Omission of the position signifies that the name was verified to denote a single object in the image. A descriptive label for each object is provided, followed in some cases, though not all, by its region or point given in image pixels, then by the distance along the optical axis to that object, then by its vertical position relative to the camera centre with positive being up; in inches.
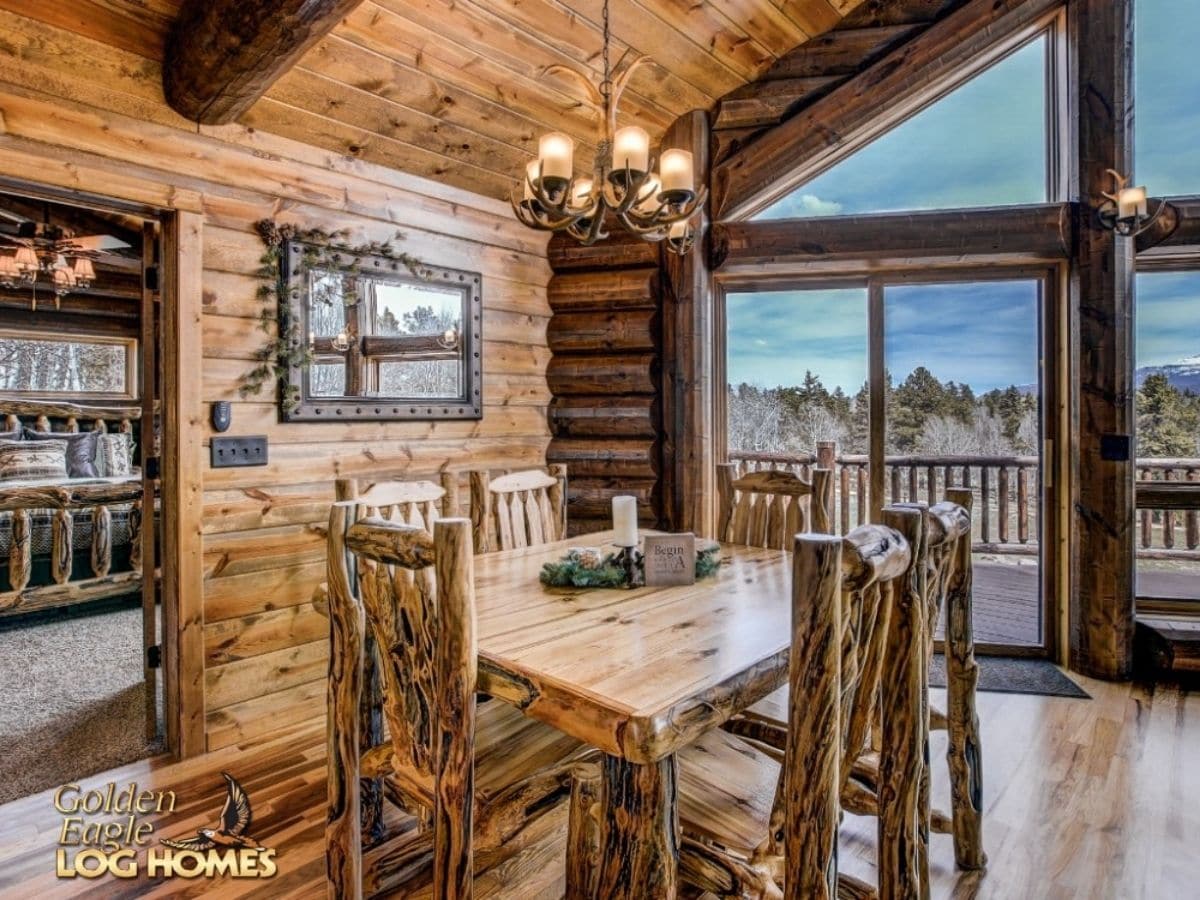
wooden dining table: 47.7 -18.1
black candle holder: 79.3 -13.9
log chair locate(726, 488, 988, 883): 75.0 -31.7
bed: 169.8 -25.0
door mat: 127.5 -46.2
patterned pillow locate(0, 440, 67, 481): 196.5 -3.2
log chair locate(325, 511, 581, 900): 50.9 -24.1
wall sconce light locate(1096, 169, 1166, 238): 124.3 +45.8
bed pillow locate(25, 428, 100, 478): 216.1 +0.6
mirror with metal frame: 117.6 +21.3
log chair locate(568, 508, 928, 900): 43.6 -23.5
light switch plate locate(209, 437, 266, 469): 105.9 -0.3
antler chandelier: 76.6 +32.7
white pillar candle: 84.9 -9.5
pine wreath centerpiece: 78.1 -14.6
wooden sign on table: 79.8 -13.5
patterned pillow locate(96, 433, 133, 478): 224.7 -2.0
